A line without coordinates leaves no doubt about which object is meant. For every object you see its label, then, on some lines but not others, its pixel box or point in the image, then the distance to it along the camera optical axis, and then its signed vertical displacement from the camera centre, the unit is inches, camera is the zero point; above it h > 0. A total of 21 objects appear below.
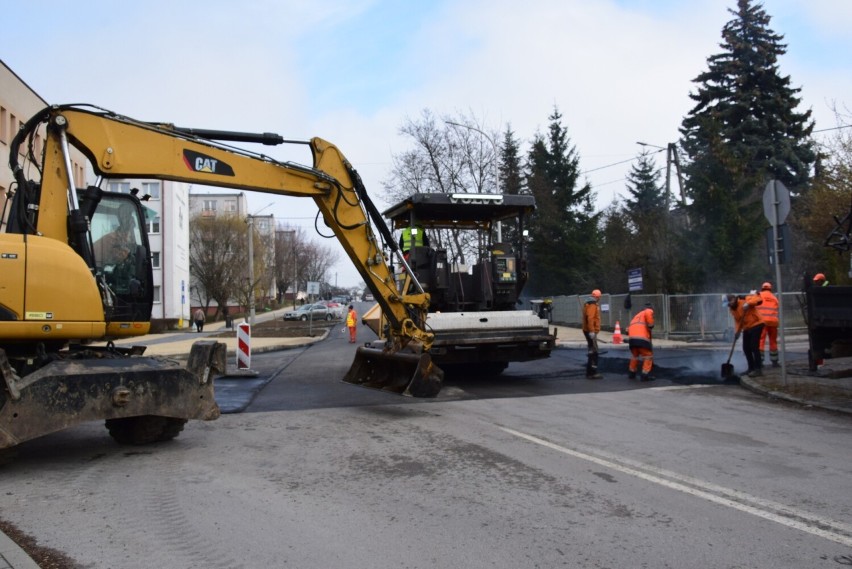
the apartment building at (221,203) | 3223.4 +568.6
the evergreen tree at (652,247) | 1046.4 +87.8
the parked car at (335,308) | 2005.4 +8.0
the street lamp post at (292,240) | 2848.2 +307.8
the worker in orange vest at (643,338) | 491.5 -26.1
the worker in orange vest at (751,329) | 488.7 -22.0
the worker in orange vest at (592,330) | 507.8 -20.0
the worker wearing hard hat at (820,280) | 534.9 +13.4
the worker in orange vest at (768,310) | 491.2 -8.3
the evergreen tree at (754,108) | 1364.4 +398.3
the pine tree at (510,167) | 1668.3 +350.6
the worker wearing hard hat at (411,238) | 466.3 +48.6
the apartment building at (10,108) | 938.7 +307.3
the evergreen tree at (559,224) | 1544.0 +186.6
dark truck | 368.8 -10.2
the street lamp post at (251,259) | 1457.9 +121.1
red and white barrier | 569.9 -27.6
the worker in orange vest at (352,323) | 1005.2 -19.1
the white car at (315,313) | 1914.0 -6.1
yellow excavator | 241.1 +14.5
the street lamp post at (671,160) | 1179.3 +248.4
